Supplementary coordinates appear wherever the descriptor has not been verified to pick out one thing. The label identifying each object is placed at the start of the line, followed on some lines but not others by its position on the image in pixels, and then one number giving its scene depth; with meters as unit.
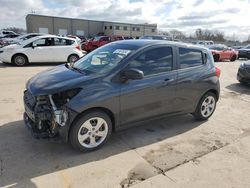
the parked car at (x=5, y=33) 23.05
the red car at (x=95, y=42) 15.89
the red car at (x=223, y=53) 14.95
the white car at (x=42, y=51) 8.94
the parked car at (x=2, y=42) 15.48
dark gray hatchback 2.73
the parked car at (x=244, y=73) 7.00
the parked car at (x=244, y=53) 17.81
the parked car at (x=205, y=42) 21.47
